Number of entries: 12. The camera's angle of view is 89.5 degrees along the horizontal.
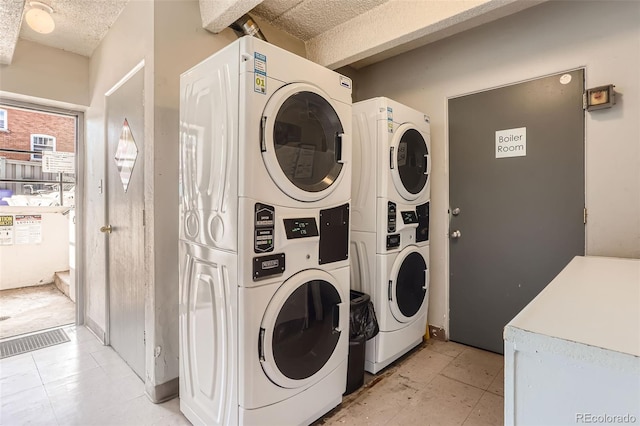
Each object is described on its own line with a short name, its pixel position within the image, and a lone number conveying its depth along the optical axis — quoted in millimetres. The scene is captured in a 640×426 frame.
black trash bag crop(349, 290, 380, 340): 2070
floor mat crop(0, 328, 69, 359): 2578
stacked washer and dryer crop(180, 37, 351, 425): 1401
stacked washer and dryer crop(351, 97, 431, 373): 2262
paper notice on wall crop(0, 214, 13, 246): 4195
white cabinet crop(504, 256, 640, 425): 719
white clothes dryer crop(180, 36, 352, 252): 1390
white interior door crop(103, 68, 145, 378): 2176
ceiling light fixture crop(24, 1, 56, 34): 2105
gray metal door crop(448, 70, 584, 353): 2268
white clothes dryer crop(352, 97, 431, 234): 2256
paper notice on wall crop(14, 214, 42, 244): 4312
